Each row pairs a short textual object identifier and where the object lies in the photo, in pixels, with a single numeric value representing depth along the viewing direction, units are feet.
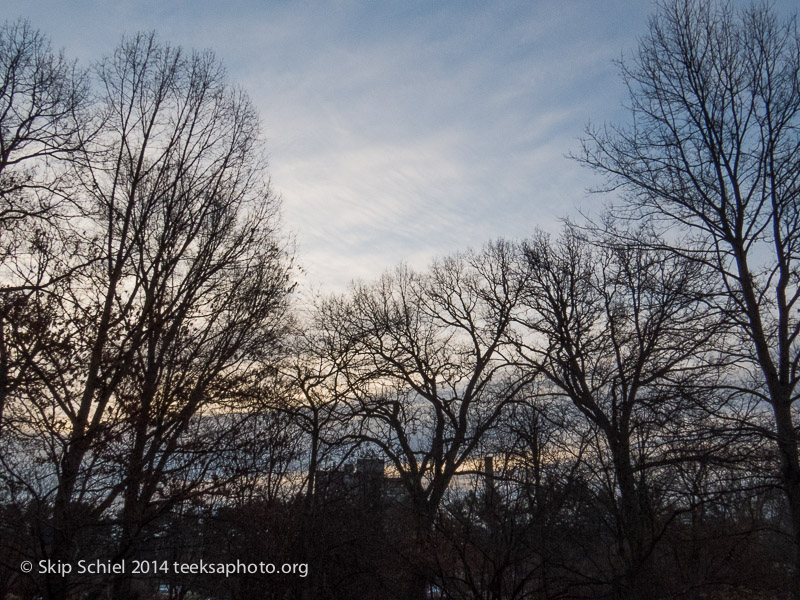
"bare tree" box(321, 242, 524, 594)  54.39
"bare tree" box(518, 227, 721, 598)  36.14
